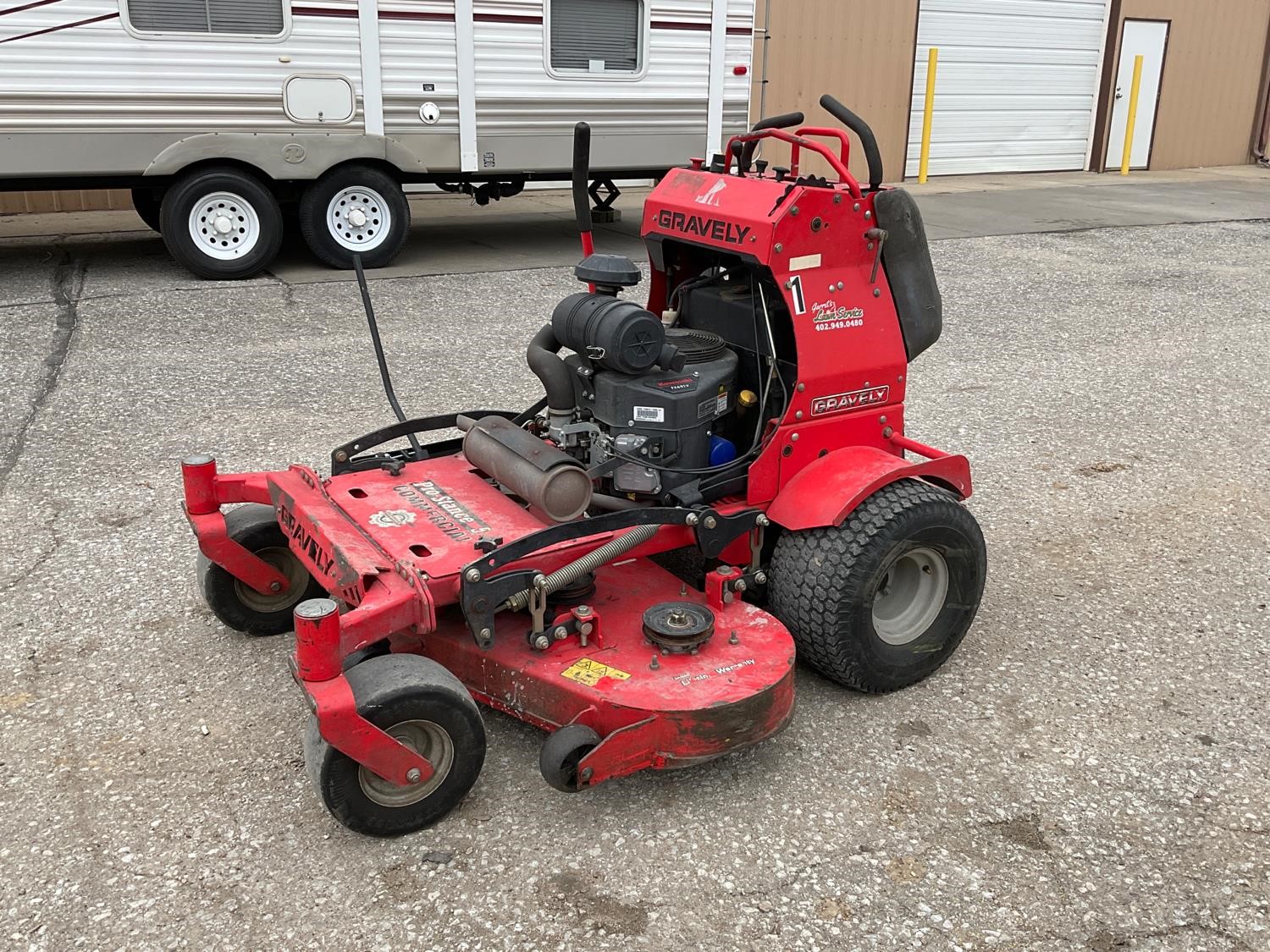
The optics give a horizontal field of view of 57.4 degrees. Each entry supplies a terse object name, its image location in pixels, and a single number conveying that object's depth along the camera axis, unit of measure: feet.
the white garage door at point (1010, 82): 54.44
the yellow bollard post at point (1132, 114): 60.34
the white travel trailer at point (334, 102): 28.25
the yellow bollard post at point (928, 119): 53.01
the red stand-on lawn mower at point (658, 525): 9.82
